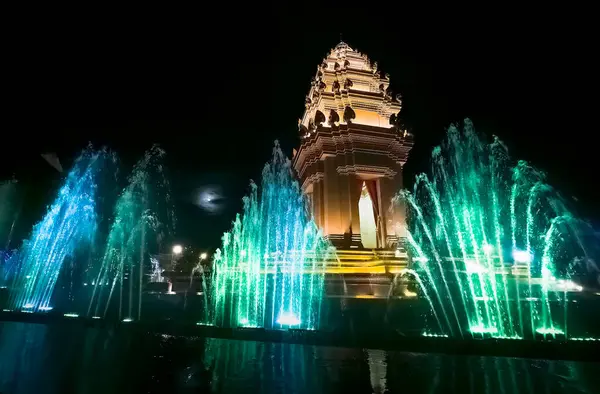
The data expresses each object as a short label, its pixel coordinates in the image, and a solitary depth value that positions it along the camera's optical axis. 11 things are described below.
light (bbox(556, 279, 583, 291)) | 22.06
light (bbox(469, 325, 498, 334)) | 13.25
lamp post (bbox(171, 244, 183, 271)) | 53.94
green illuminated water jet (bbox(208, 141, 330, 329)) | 16.91
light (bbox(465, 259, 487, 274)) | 20.43
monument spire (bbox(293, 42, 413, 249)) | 24.02
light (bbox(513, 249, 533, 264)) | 33.02
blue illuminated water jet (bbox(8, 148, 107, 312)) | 20.33
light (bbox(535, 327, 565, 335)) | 12.87
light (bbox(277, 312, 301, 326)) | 16.02
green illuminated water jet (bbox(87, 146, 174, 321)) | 17.88
